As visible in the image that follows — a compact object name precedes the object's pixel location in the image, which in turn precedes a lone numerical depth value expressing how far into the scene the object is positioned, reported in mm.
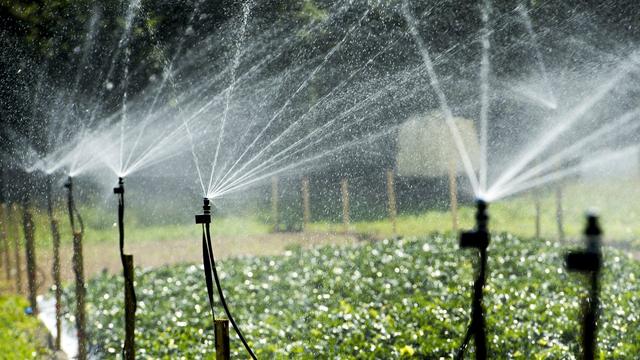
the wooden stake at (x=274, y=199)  15242
